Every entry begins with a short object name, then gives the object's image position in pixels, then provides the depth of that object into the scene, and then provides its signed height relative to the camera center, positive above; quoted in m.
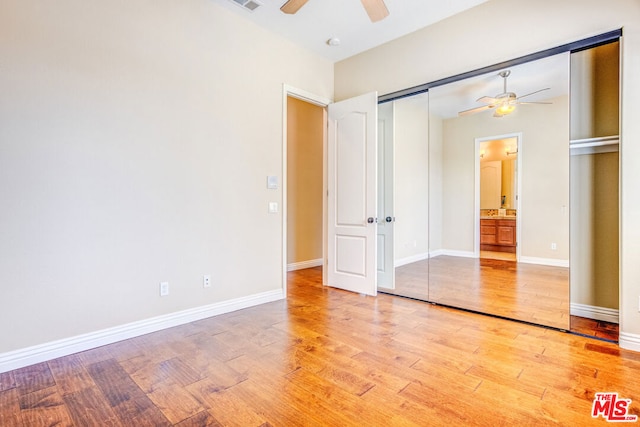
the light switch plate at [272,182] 3.65 +0.32
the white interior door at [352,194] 3.86 +0.20
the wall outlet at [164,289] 2.83 -0.71
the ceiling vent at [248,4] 3.01 +2.01
